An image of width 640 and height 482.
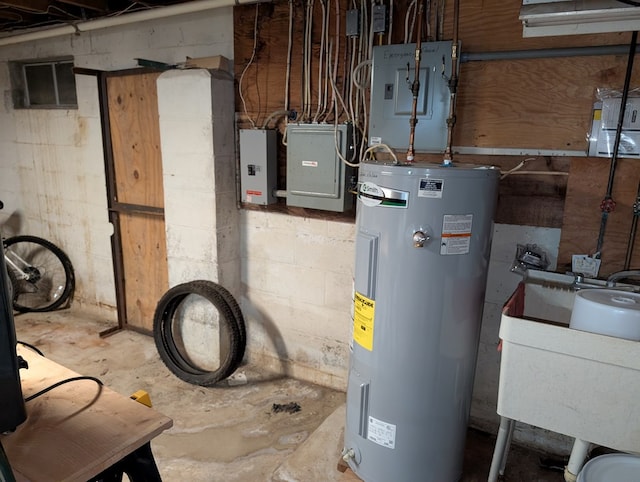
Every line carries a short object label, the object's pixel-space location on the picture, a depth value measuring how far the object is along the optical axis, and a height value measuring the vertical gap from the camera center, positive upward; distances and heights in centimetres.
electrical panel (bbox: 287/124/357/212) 221 -15
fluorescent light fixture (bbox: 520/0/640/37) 122 +35
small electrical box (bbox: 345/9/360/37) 212 +53
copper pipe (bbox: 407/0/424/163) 188 +23
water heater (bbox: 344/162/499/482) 149 -62
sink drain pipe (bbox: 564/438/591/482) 136 -96
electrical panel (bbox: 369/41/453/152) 193 +19
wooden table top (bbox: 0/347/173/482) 92 -67
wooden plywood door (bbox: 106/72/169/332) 294 -41
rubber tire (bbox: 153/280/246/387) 254 -115
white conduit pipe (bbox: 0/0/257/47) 235 +66
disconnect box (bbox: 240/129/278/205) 244 -16
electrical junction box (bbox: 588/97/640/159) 167 +5
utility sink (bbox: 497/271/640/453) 122 -68
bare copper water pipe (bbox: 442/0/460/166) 185 +23
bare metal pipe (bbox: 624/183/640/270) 172 -35
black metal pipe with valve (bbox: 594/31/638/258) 164 -6
